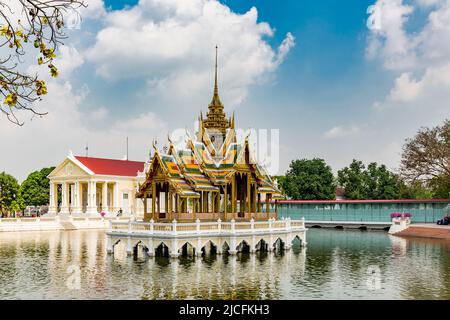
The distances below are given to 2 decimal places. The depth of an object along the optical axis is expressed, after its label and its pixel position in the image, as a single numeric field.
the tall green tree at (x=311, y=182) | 83.19
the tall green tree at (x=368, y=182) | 78.81
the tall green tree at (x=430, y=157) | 57.50
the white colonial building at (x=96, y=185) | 73.25
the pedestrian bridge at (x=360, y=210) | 58.91
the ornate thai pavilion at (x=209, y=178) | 33.78
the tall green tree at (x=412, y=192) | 59.67
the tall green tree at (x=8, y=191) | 82.56
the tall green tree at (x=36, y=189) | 89.25
